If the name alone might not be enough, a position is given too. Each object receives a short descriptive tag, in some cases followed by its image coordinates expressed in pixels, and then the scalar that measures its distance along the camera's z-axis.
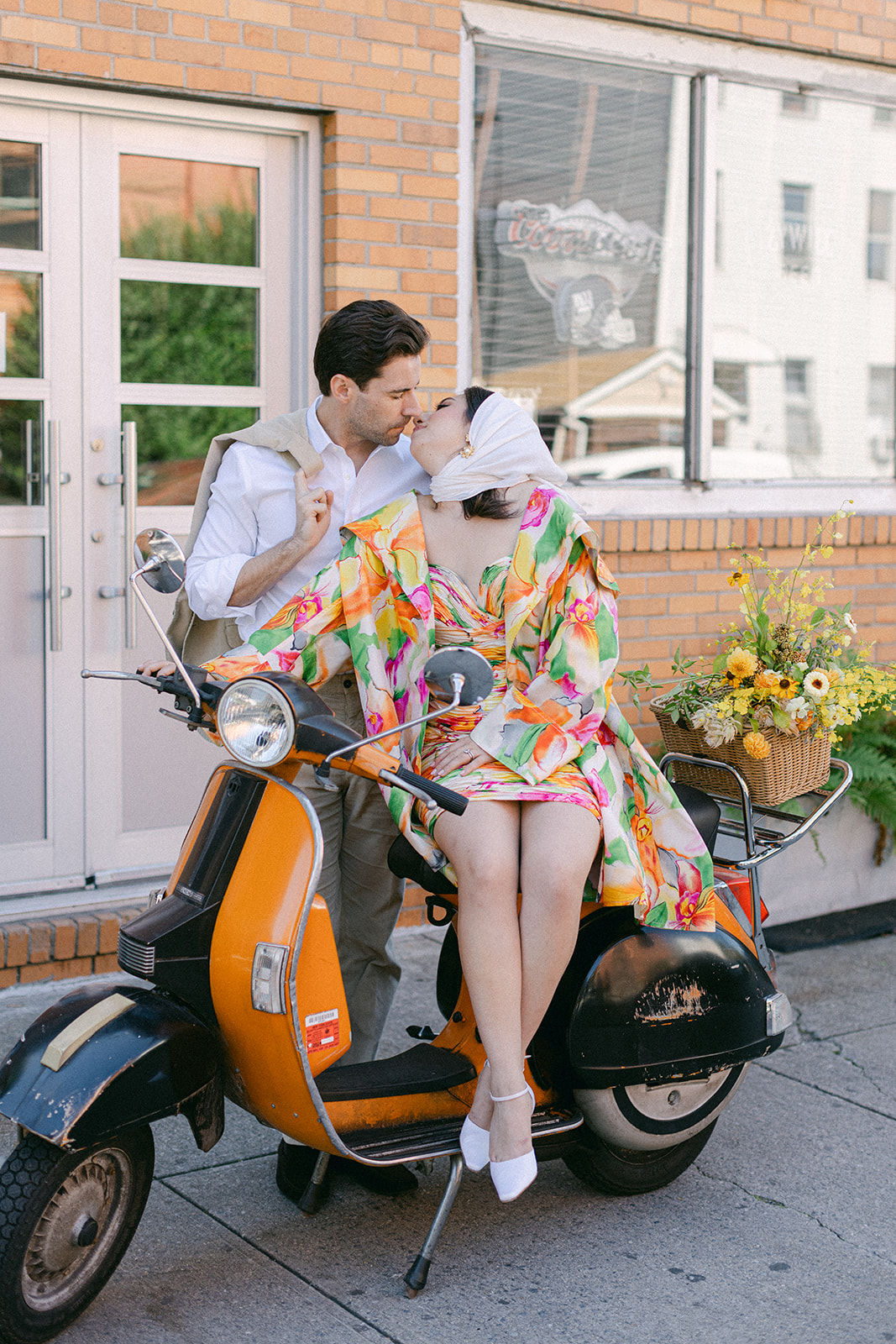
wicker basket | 3.93
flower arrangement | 4.06
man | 3.38
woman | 3.04
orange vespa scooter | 2.67
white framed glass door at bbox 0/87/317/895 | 4.52
